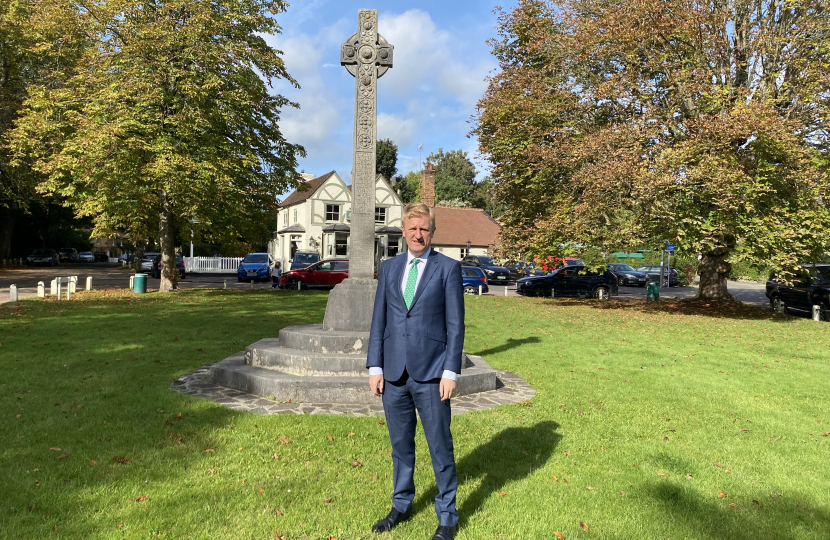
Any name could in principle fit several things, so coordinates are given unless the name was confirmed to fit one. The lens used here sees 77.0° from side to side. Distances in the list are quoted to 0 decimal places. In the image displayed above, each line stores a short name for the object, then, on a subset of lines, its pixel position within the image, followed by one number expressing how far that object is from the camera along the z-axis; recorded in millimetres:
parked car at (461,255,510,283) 34594
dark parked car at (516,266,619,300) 25828
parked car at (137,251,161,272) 33938
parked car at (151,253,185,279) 32281
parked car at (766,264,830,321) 17973
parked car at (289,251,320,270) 28984
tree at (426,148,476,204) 68875
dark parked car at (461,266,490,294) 26650
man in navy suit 3268
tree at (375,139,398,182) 58156
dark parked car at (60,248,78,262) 55069
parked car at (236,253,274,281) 29891
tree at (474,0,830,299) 15148
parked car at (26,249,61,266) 41281
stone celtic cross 7824
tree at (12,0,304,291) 16859
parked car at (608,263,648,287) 35969
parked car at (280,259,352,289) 25078
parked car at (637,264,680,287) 38038
